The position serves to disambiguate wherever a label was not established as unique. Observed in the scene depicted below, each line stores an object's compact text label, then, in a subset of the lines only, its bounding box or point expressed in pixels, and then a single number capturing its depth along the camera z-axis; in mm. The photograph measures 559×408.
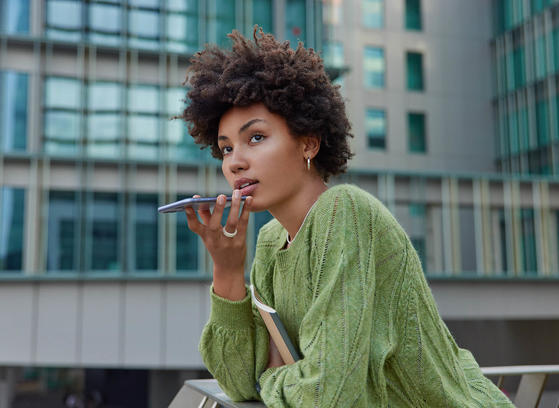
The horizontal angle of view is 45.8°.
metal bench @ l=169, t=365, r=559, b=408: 2136
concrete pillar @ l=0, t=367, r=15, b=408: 21172
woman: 1776
